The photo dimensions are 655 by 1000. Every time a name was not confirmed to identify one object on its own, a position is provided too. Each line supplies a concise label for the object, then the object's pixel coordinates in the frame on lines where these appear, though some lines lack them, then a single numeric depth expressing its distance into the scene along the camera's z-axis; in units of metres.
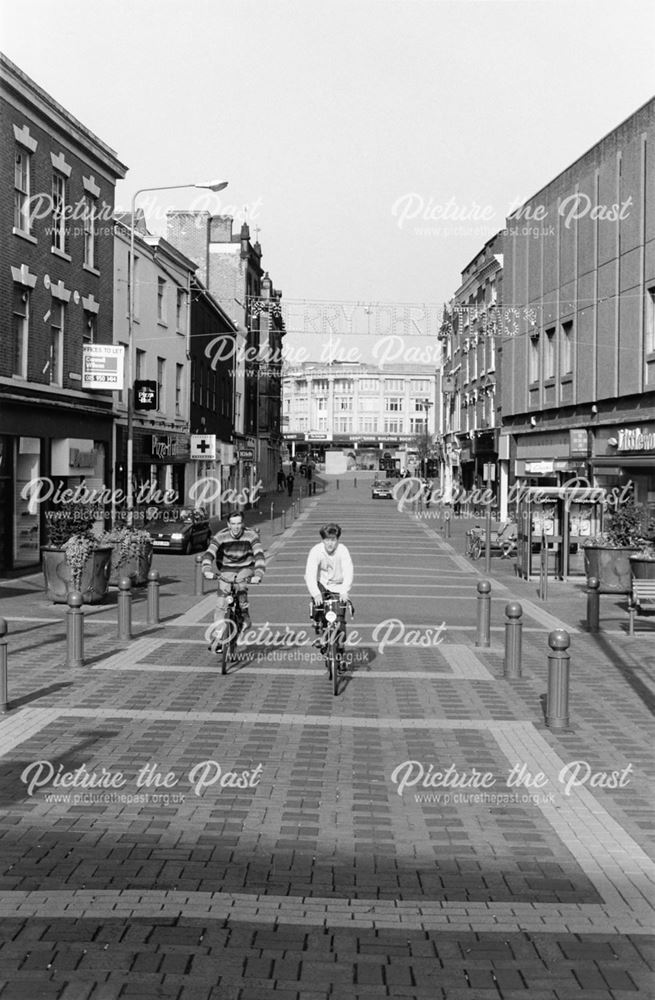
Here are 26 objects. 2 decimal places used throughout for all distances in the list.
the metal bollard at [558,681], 9.08
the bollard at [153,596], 15.77
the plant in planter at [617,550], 19.23
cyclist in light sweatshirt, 10.97
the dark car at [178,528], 30.42
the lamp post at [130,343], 24.14
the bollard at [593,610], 15.18
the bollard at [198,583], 20.34
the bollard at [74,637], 11.56
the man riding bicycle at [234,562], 11.88
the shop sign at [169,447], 35.75
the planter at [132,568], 19.42
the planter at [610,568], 19.30
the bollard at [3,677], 9.46
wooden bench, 14.93
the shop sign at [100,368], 26.56
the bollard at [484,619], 13.80
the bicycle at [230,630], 11.73
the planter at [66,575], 17.06
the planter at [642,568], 17.08
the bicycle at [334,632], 10.72
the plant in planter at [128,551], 19.23
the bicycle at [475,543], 30.68
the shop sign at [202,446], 39.41
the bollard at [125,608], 13.45
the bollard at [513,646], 11.44
